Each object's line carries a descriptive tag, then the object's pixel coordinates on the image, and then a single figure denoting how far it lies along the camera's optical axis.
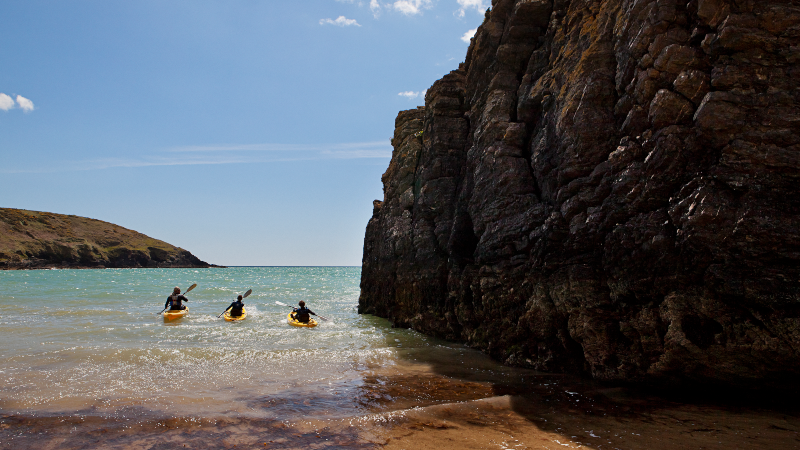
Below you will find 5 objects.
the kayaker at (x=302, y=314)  17.89
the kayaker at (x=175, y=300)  19.19
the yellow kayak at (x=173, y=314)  18.16
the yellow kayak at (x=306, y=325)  17.48
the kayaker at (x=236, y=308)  19.61
